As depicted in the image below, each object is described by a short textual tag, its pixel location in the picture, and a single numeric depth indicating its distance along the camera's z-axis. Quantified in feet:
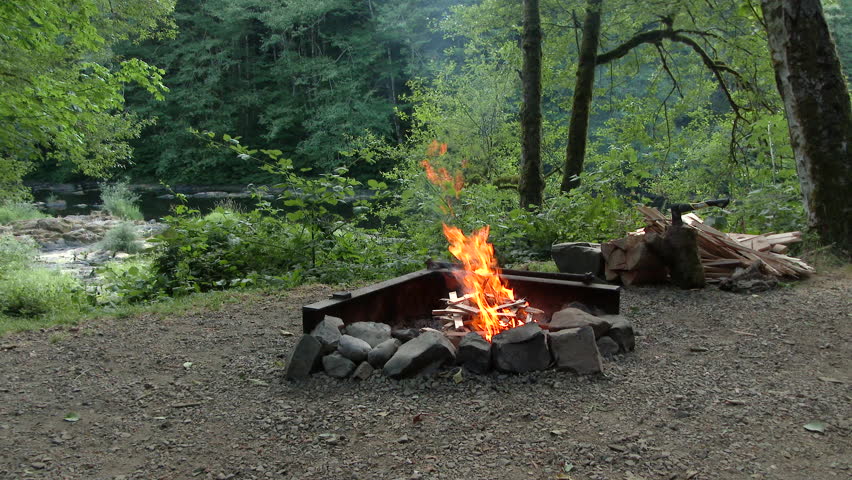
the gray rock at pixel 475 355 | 9.42
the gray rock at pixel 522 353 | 9.37
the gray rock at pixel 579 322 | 10.37
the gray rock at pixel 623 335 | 10.40
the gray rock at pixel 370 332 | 10.54
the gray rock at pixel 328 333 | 10.08
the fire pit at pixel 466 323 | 9.46
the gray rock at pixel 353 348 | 9.93
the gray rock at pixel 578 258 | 16.17
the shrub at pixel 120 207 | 65.72
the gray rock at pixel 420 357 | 9.41
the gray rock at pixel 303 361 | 9.80
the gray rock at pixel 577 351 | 9.30
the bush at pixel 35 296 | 17.10
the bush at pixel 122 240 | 43.75
